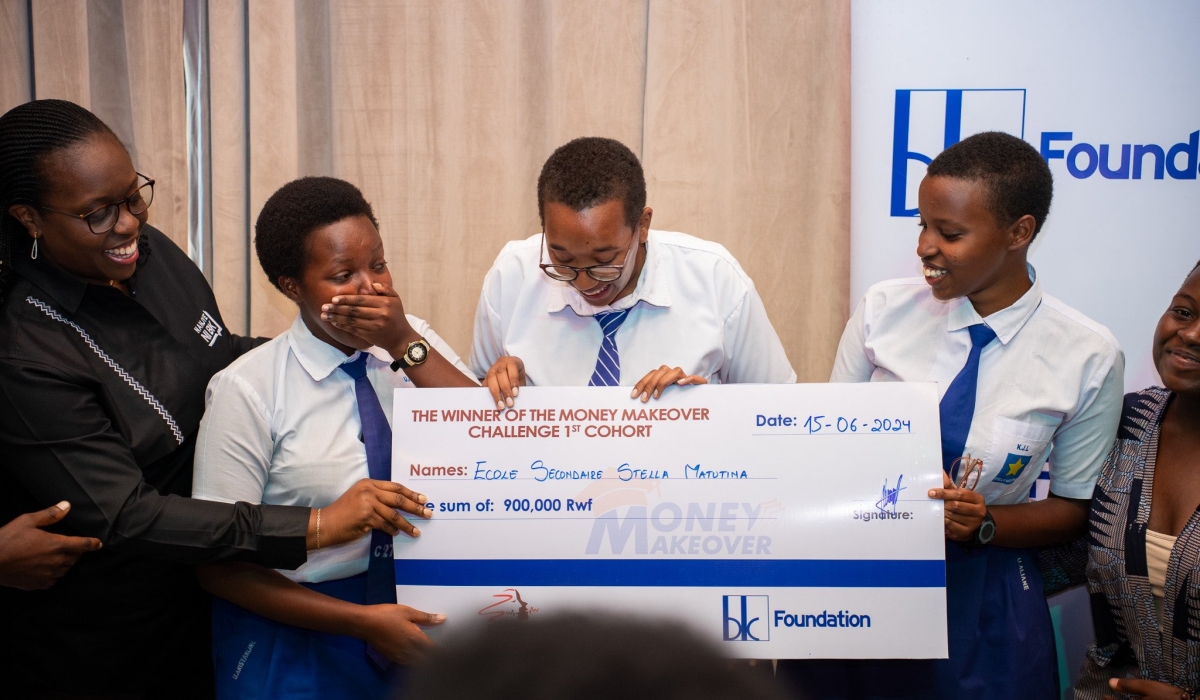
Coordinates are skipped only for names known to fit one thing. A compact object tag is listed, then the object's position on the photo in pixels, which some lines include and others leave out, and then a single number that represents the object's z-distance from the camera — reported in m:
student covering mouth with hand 1.94
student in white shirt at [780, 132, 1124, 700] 2.02
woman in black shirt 1.83
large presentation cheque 2.01
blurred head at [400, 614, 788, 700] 0.64
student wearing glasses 2.32
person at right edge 1.87
